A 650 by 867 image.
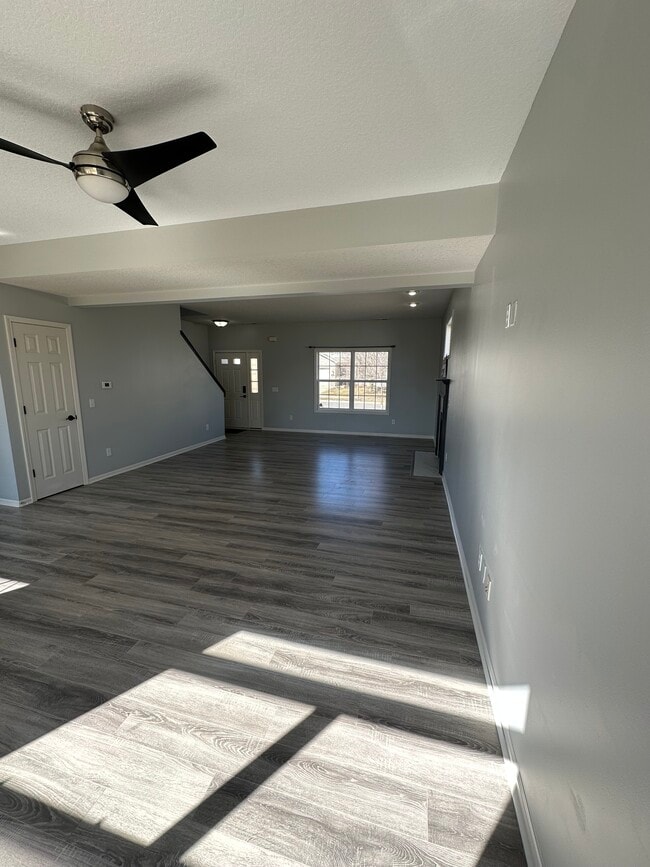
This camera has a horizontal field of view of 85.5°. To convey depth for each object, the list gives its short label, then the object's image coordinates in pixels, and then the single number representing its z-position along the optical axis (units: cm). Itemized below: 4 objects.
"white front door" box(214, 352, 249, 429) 891
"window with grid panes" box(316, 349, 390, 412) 809
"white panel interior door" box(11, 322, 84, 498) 399
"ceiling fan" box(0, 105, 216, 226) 153
